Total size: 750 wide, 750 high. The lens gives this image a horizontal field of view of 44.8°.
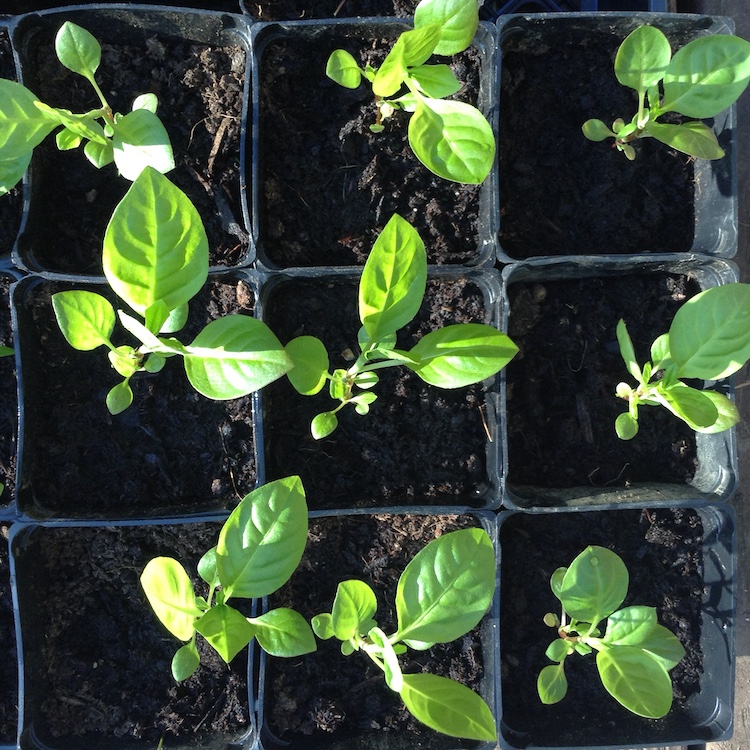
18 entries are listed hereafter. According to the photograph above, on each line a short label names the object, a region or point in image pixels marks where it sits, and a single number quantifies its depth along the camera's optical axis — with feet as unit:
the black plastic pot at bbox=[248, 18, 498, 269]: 1.11
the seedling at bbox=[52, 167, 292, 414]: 0.84
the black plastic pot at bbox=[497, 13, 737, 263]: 1.13
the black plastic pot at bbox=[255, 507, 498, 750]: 1.12
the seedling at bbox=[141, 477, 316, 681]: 0.93
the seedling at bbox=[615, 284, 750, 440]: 1.00
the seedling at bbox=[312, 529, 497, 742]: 0.91
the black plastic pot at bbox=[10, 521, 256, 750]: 1.12
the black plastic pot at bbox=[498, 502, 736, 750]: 1.13
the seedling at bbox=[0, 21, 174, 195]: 0.97
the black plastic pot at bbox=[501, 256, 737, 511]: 1.14
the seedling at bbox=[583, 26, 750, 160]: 1.04
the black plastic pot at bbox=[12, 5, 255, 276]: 1.10
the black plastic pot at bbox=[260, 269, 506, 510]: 1.11
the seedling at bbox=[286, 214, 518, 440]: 0.92
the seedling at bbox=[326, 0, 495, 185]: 0.95
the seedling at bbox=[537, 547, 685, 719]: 1.00
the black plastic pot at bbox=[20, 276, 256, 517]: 1.10
